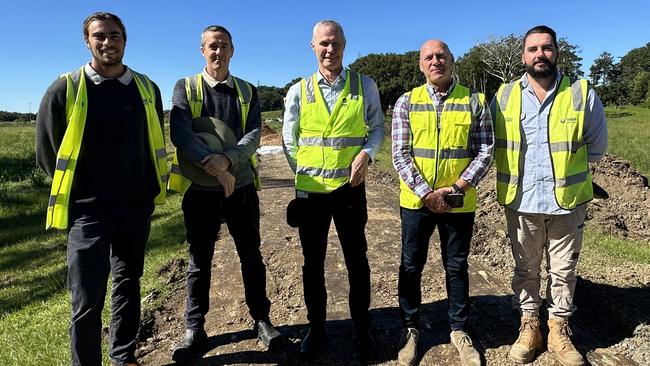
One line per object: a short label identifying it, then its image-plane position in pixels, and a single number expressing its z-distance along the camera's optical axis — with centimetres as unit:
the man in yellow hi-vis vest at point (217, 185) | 313
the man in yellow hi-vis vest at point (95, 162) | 264
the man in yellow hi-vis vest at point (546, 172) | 308
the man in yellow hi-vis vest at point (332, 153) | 308
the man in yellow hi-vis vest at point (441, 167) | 311
